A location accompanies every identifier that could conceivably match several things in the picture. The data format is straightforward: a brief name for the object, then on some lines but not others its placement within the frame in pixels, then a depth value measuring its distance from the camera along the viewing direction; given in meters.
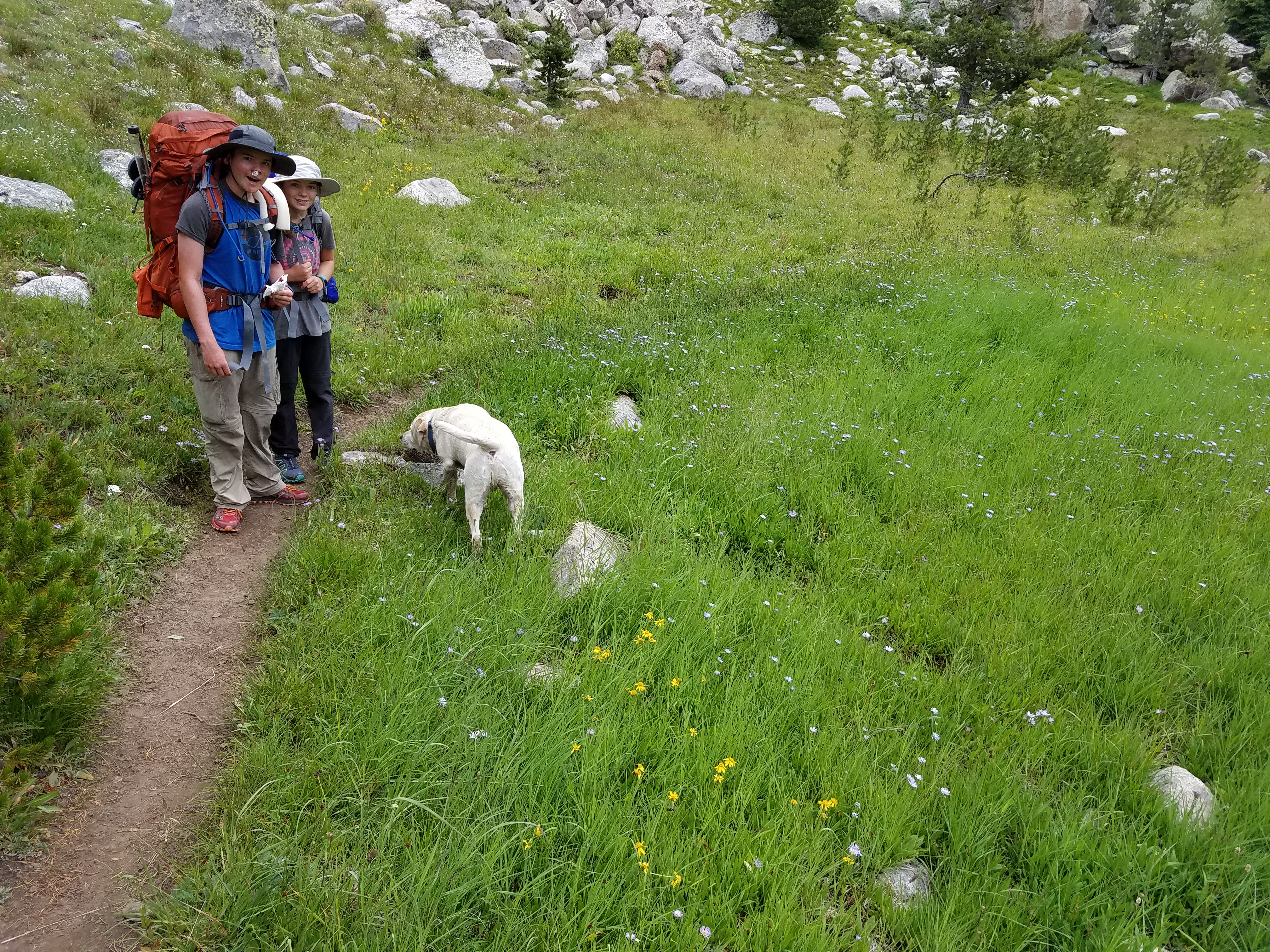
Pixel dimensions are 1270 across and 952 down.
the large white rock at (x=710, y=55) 32.97
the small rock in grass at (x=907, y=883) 2.86
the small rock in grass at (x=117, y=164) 9.83
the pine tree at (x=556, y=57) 23.38
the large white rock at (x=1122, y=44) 45.12
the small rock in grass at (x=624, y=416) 6.57
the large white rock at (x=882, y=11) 47.41
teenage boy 4.37
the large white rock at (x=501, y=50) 25.94
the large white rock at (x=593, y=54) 29.25
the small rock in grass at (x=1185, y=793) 3.17
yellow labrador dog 4.52
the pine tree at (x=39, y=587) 2.69
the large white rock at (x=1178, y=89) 39.94
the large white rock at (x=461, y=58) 22.89
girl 5.28
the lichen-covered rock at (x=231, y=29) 16.80
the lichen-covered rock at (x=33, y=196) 8.03
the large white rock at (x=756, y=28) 41.78
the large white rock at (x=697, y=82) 30.09
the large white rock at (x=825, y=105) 32.12
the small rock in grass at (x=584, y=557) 4.32
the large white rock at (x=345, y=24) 22.91
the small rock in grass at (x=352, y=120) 16.31
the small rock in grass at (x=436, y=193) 13.15
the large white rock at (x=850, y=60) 39.88
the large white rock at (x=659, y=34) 33.38
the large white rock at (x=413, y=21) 24.56
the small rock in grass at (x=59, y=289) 6.54
